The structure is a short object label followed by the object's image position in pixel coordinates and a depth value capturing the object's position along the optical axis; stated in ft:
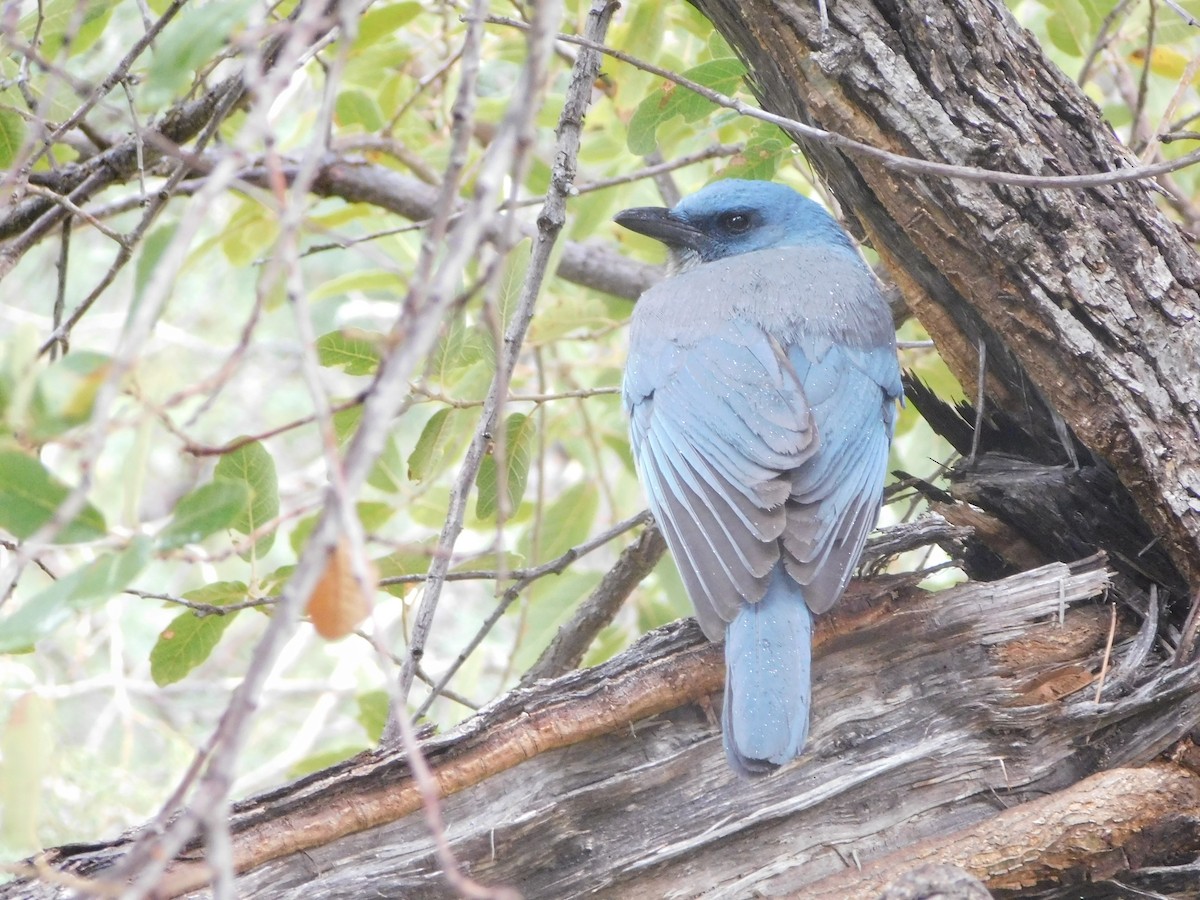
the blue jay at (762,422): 18.95
